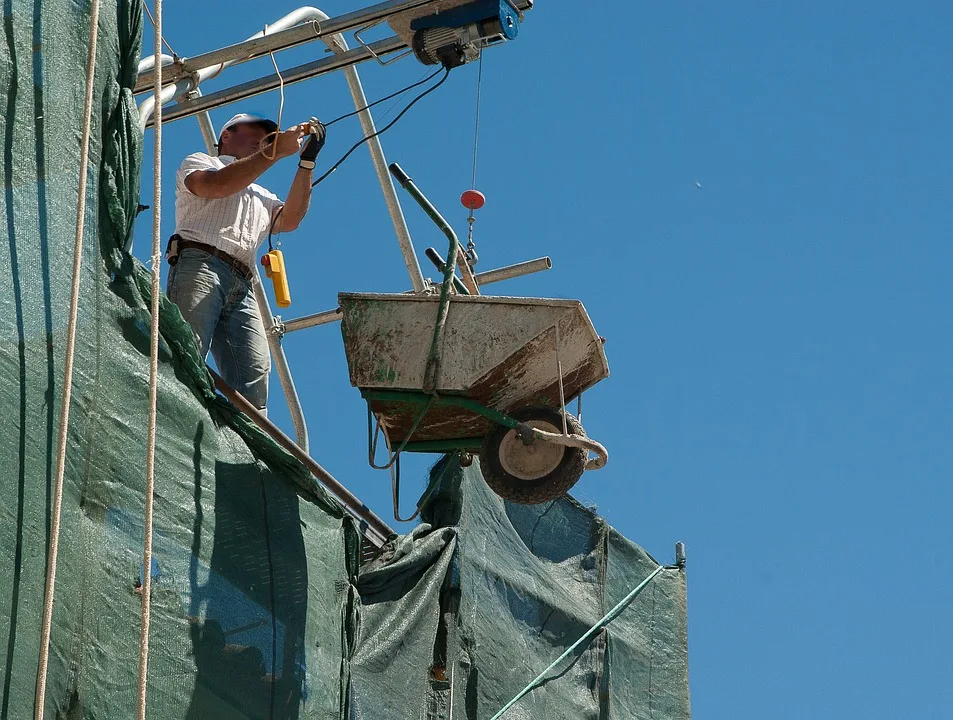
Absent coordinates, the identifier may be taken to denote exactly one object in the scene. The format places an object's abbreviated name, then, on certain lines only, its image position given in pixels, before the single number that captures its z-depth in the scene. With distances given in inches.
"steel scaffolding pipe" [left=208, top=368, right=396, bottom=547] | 533.0
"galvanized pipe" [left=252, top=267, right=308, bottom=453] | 836.6
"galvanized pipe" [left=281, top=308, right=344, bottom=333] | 857.5
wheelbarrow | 560.1
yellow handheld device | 564.1
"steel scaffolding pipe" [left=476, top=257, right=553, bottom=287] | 783.1
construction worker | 547.5
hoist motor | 576.4
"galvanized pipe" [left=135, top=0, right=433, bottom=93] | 594.2
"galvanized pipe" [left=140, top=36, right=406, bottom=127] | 608.4
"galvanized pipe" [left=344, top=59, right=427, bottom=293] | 840.7
